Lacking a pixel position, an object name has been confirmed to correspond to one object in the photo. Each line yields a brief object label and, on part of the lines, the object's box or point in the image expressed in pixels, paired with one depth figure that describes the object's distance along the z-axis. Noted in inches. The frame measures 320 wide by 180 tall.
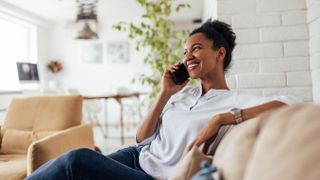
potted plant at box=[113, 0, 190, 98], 101.4
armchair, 80.4
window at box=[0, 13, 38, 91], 198.5
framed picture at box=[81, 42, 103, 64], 259.3
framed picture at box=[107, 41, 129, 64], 254.4
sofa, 22.8
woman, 42.0
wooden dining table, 173.5
